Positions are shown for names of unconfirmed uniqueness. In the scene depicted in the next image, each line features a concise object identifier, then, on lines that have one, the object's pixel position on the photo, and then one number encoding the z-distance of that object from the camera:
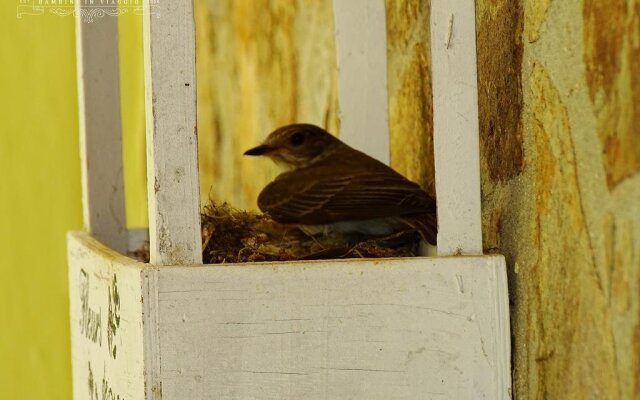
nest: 5.45
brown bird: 5.55
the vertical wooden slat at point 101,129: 5.62
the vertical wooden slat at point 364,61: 5.74
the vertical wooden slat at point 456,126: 5.35
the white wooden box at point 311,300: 5.33
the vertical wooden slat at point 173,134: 5.33
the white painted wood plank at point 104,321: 5.34
